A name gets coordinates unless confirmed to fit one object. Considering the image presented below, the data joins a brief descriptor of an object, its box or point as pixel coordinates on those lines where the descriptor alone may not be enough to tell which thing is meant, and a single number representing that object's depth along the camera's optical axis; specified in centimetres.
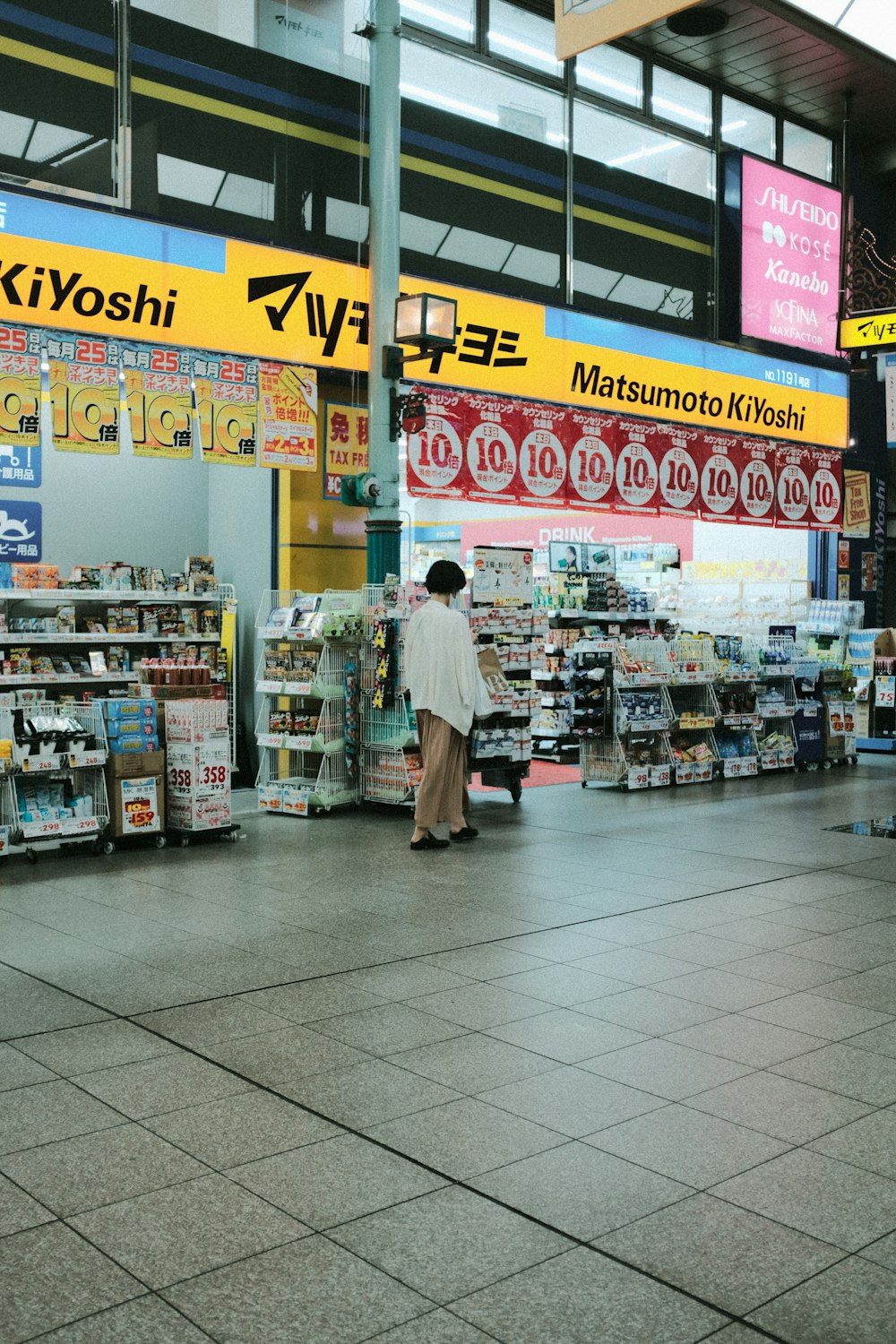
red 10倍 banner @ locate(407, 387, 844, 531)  1061
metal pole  977
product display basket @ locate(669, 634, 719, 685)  1103
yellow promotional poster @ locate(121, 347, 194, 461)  876
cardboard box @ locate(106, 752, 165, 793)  768
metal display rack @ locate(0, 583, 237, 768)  872
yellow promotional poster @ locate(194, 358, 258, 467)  912
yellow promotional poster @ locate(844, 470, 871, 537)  1530
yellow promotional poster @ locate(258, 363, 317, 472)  965
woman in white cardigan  789
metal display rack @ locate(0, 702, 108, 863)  724
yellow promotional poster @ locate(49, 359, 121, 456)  845
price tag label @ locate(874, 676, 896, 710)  1362
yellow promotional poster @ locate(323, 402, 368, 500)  1045
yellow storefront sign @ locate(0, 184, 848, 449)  866
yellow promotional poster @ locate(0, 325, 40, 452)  830
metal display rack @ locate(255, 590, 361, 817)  920
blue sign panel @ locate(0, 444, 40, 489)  995
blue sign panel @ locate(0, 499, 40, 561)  1066
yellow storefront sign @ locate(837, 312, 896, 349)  1164
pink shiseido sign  1401
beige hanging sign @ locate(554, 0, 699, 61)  496
